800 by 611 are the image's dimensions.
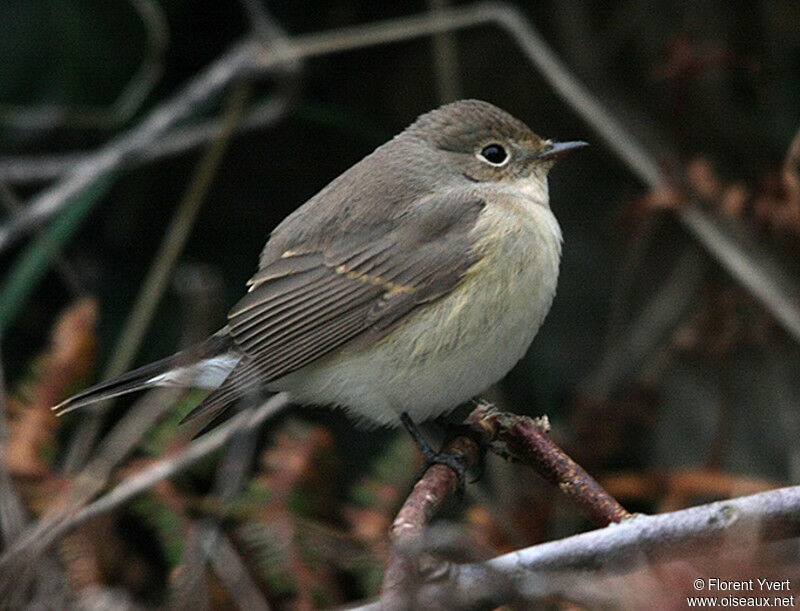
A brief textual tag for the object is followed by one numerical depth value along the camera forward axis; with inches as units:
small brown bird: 228.2
